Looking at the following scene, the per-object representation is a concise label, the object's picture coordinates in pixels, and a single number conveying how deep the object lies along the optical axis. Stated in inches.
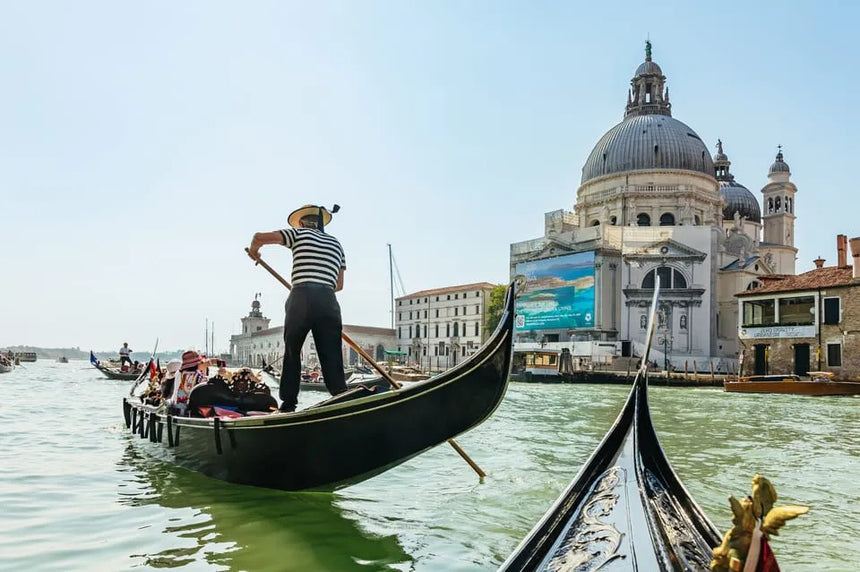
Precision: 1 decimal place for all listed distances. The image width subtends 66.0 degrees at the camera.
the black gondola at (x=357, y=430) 112.7
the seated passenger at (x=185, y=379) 194.9
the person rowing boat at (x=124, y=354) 832.9
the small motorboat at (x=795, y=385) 631.2
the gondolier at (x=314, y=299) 142.8
